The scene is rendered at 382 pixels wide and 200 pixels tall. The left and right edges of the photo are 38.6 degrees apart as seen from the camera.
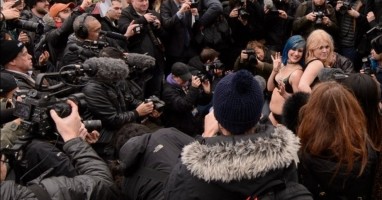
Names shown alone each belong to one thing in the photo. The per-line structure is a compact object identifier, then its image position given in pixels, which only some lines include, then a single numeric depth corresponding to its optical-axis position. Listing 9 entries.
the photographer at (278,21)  7.61
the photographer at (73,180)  2.23
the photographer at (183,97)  5.66
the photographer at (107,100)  4.38
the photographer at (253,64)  6.38
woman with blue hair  4.90
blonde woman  4.82
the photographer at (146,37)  6.39
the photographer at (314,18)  7.05
